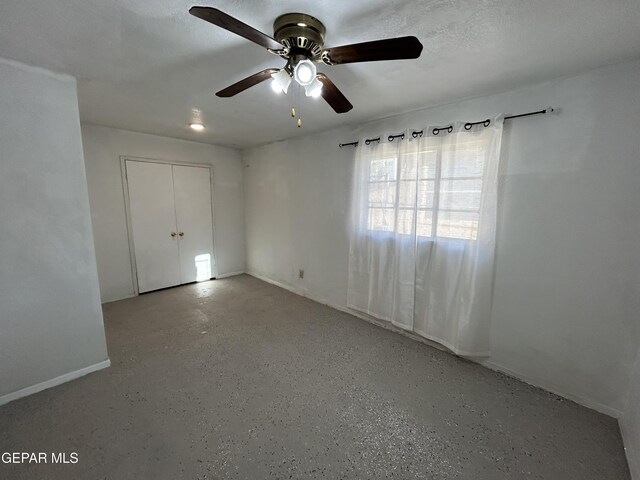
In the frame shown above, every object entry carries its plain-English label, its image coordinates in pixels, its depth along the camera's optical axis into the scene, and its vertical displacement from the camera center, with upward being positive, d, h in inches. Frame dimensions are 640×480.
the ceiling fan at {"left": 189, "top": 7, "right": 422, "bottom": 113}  38.1 +26.2
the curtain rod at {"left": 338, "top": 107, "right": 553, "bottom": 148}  71.7 +26.7
